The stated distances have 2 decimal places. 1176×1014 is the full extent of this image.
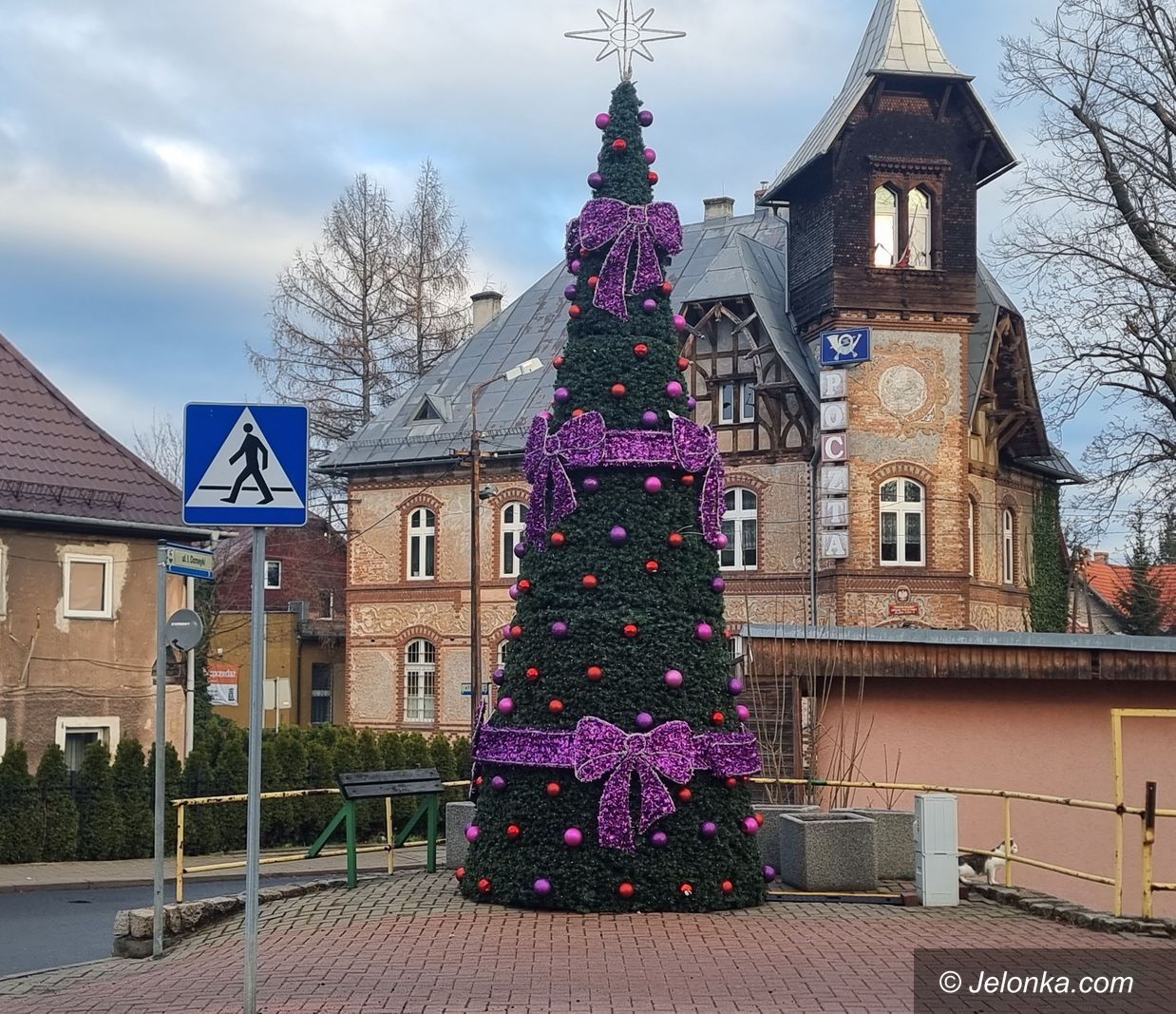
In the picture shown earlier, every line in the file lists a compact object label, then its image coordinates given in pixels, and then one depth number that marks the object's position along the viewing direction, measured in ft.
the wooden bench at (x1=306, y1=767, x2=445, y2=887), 45.03
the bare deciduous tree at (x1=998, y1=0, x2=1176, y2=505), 94.02
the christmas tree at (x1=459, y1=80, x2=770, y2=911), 38.22
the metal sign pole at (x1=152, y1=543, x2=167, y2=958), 34.65
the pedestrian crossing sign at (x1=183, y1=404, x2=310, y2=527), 26.48
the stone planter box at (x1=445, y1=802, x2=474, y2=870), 45.83
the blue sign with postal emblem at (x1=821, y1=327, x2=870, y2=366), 112.78
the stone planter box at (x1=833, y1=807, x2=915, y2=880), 45.39
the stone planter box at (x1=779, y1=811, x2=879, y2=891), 41.63
